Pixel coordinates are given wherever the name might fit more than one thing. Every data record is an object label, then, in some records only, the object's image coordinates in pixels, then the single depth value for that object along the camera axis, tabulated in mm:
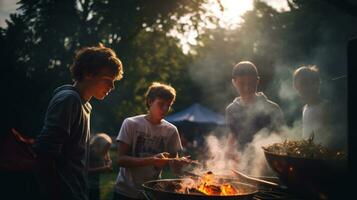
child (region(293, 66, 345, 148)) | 4066
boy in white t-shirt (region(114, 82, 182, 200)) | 3500
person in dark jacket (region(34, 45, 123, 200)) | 2490
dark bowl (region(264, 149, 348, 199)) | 2371
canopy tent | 21766
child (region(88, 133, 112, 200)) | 6016
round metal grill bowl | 2344
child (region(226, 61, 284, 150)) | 4512
